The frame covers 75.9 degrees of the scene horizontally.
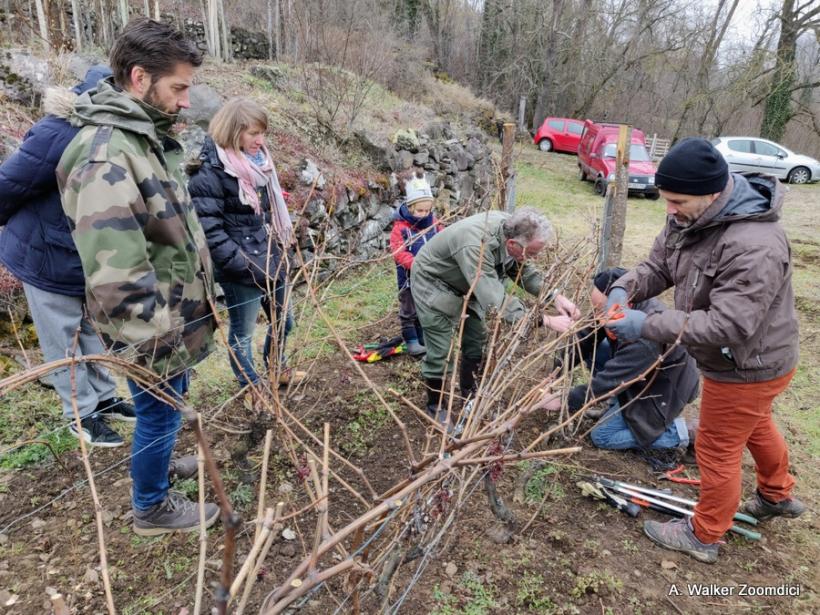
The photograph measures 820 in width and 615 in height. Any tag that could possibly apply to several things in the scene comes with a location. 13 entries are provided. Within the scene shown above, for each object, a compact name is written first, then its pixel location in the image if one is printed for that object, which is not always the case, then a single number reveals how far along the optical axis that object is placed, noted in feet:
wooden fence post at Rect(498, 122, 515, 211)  18.30
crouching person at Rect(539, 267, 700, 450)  9.23
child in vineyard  13.07
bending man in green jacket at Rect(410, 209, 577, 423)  8.37
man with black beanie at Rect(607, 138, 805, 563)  6.19
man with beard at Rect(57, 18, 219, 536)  5.22
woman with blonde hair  8.67
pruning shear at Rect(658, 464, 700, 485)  9.32
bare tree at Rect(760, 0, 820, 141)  53.31
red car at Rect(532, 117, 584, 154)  59.77
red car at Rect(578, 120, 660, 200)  40.04
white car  45.75
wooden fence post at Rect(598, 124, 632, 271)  14.96
